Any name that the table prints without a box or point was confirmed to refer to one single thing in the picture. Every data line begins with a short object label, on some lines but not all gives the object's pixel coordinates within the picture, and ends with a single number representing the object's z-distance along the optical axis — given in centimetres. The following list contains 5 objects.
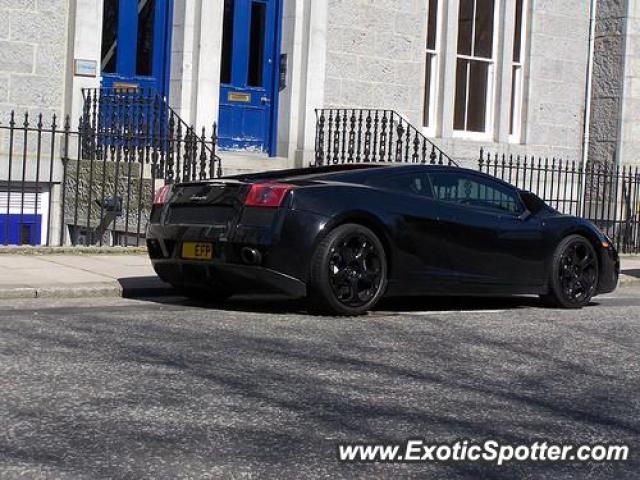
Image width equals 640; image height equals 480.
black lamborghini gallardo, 980
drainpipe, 2238
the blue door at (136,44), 1694
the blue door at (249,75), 1798
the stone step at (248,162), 1719
